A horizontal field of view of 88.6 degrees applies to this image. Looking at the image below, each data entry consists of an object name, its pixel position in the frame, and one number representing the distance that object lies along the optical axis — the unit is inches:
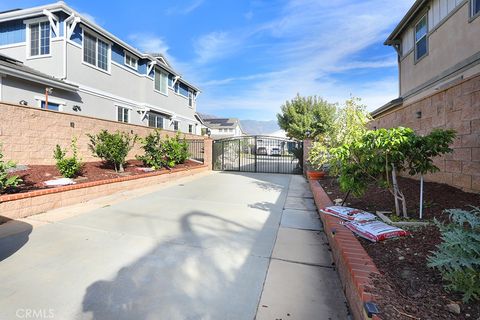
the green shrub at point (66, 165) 255.1
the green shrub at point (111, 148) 323.3
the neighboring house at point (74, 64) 406.9
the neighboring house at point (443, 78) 150.8
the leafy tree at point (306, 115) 1111.6
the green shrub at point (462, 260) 65.9
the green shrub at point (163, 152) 397.4
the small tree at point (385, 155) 125.7
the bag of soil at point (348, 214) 136.6
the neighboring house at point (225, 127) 2003.0
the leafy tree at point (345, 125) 259.7
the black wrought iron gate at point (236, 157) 537.7
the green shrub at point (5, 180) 184.7
